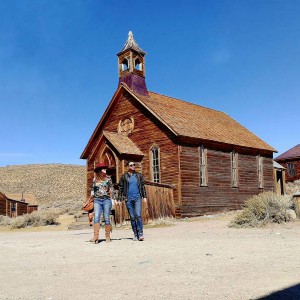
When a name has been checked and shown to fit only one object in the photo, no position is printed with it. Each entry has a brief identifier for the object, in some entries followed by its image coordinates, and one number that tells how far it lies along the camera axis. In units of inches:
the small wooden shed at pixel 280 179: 1197.1
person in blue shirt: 392.5
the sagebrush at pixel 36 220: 930.7
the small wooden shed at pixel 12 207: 1926.1
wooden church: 819.4
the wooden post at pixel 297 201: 512.7
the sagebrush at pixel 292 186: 1452.8
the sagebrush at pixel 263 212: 489.1
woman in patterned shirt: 377.7
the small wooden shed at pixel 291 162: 1728.6
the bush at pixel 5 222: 1175.3
